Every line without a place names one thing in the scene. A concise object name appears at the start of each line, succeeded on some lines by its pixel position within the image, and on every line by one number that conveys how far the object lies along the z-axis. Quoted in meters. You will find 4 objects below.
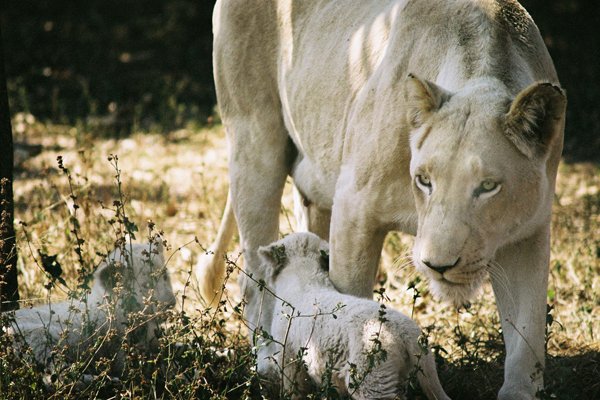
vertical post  9.72
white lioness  7.02
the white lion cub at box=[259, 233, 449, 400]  7.19
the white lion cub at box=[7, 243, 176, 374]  8.41
